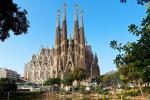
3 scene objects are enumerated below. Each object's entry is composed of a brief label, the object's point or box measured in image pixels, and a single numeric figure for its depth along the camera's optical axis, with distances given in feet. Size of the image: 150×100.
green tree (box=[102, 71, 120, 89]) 147.14
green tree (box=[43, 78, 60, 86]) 144.45
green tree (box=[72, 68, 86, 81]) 127.53
